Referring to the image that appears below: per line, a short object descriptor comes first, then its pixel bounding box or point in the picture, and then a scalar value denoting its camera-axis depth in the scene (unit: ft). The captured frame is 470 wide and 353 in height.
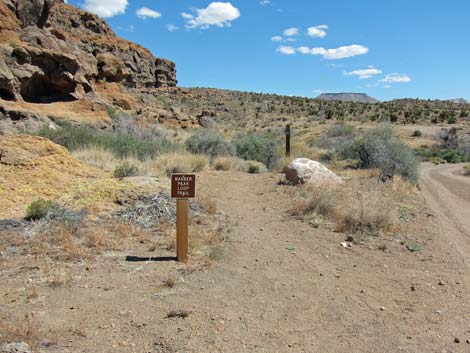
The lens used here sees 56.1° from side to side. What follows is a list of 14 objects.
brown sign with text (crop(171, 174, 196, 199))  18.47
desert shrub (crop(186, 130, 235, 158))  53.42
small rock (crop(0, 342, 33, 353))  10.77
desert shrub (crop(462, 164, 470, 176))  70.15
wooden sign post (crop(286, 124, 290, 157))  50.52
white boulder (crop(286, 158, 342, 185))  36.60
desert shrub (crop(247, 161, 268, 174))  46.37
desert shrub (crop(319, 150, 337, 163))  53.94
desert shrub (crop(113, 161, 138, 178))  33.42
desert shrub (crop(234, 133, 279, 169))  54.19
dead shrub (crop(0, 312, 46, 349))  11.53
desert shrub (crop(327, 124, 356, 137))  91.40
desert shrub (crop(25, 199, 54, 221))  21.68
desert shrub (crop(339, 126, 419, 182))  45.60
